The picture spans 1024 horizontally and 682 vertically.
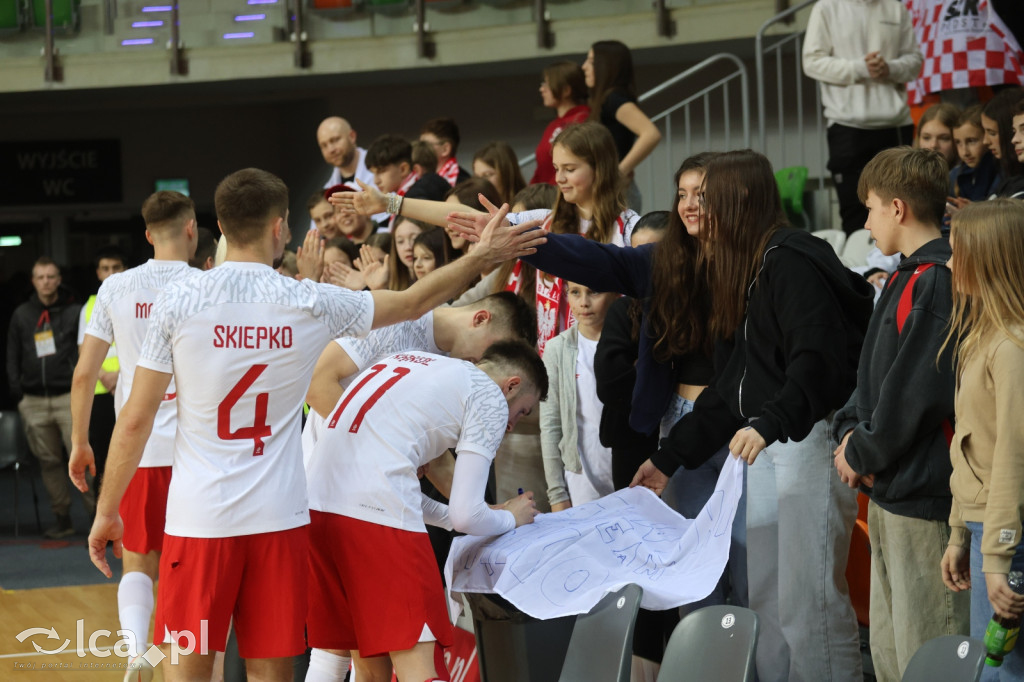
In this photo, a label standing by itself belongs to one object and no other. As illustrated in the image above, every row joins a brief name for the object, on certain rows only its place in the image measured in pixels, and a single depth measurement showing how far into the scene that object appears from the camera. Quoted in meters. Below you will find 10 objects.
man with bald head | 13.83
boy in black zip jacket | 5.67
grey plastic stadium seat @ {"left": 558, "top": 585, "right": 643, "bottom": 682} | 5.14
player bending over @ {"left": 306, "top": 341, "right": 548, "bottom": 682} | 5.97
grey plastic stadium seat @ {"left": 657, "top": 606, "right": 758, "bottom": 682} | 4.69
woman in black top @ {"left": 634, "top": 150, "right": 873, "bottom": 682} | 6.20
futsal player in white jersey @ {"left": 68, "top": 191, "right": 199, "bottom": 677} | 8.72
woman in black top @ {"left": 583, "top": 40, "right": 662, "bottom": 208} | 11.77
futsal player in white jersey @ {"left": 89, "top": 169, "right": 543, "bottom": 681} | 5.88
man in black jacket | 18.02
